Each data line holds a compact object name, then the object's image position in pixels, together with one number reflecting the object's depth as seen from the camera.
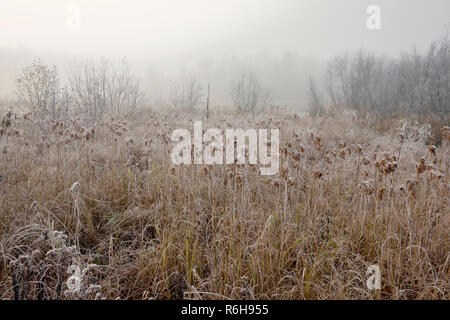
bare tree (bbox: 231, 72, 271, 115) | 13.31
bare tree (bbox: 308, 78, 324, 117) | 13.88
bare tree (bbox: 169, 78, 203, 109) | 14.20
